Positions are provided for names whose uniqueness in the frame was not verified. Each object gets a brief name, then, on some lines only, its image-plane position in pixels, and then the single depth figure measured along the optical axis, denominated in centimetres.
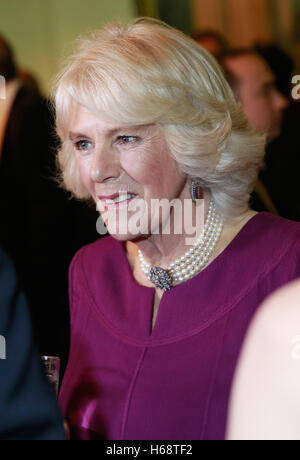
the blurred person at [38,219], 278
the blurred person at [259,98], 269
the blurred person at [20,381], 182
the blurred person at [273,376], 148
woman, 215
